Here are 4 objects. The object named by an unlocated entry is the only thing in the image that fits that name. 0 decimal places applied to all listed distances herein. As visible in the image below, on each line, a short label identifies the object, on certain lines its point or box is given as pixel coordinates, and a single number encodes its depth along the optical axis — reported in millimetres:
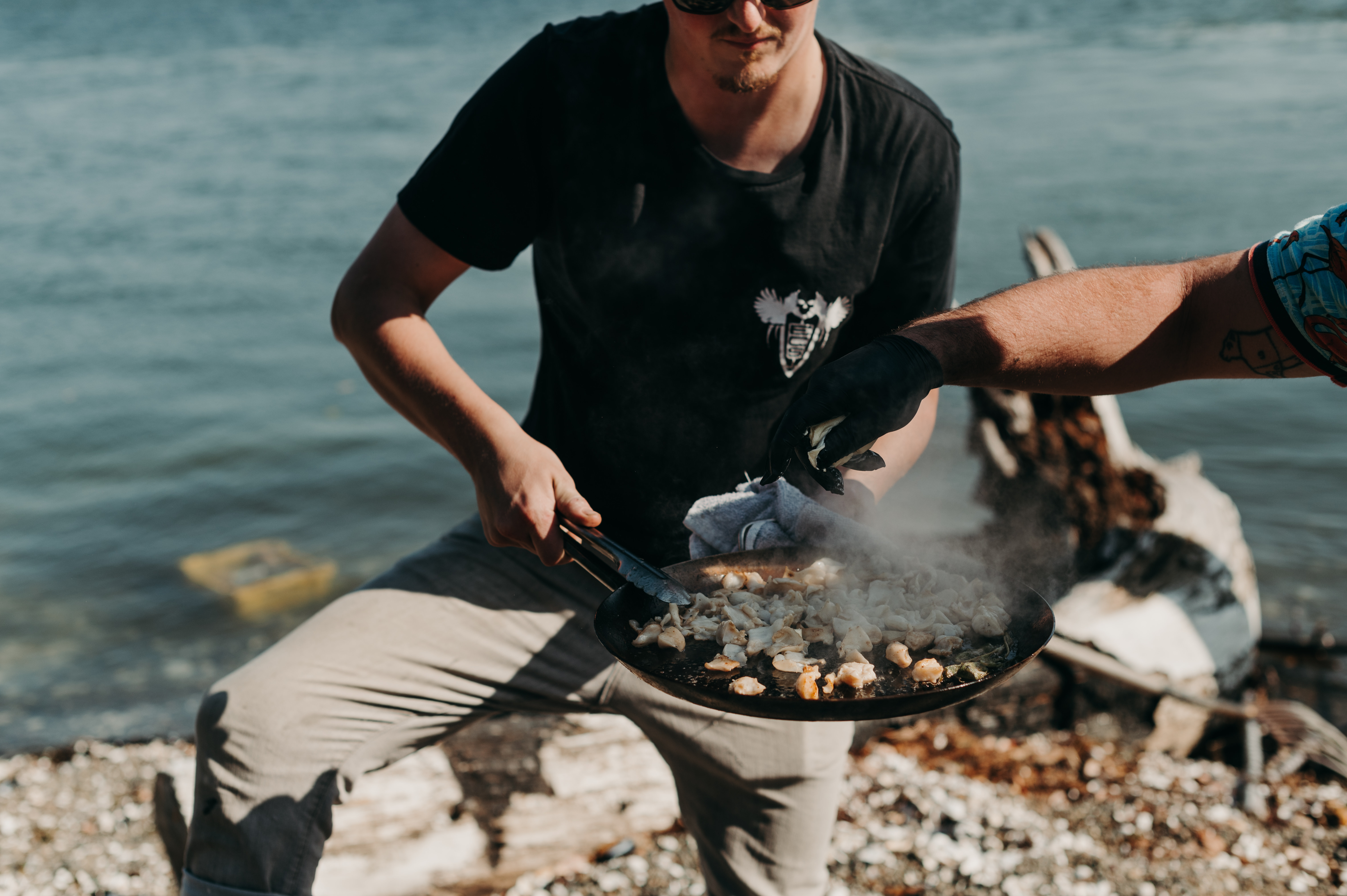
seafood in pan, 2086
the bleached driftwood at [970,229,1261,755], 4316
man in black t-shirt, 2596
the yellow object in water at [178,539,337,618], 6262
